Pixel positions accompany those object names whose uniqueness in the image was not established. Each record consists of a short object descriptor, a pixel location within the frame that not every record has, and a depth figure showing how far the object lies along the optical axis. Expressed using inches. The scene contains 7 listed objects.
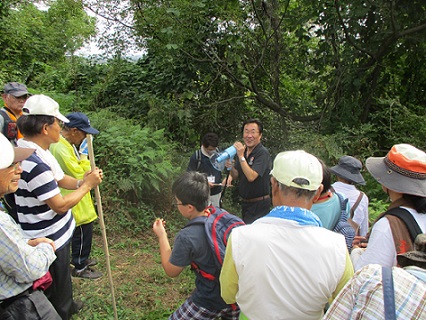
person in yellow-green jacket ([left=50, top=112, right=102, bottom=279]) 136.6
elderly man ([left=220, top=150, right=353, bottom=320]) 63.5
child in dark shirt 86.9
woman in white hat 71.2
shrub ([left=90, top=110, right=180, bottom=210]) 228.3
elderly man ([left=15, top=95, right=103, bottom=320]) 100.0
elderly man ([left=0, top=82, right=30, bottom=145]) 165.8
